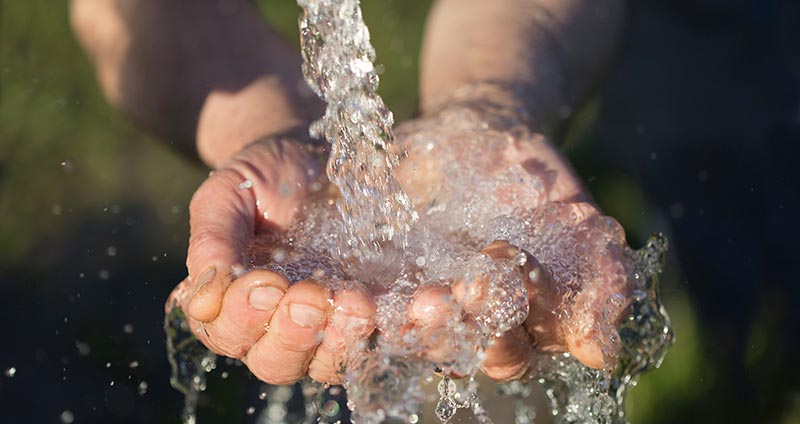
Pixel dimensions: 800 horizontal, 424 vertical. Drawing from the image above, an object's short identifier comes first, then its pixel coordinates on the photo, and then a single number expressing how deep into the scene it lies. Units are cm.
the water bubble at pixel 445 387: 66
